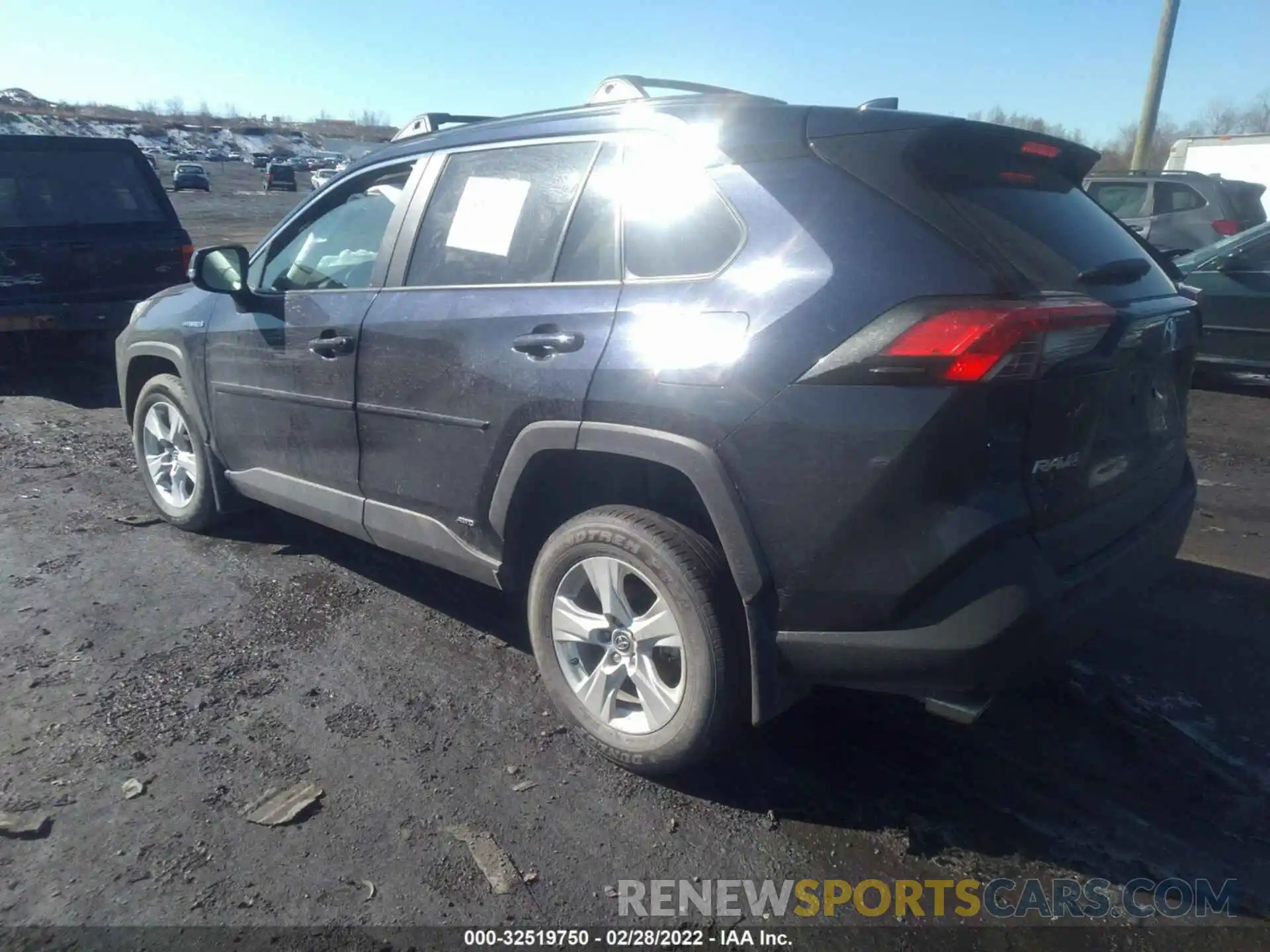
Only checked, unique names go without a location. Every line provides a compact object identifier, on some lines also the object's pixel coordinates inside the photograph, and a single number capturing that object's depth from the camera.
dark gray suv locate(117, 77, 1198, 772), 2.39
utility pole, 15.98
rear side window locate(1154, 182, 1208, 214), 11.48
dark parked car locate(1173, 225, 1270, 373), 7.92
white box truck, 17.72
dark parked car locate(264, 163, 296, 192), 52.19
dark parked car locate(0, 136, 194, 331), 7.82
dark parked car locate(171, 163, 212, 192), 48.81
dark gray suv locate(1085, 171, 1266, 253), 11.23
